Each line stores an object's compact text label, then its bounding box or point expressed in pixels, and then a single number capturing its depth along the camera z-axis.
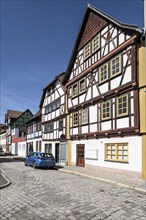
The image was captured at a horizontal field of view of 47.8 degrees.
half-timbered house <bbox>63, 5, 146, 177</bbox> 9.81
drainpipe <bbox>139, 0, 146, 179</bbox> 9.02
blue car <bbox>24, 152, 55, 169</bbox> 14.00
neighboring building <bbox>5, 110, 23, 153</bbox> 41.75
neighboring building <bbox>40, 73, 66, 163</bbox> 17.20
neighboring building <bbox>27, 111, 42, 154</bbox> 23.77
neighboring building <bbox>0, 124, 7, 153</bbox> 47.50
